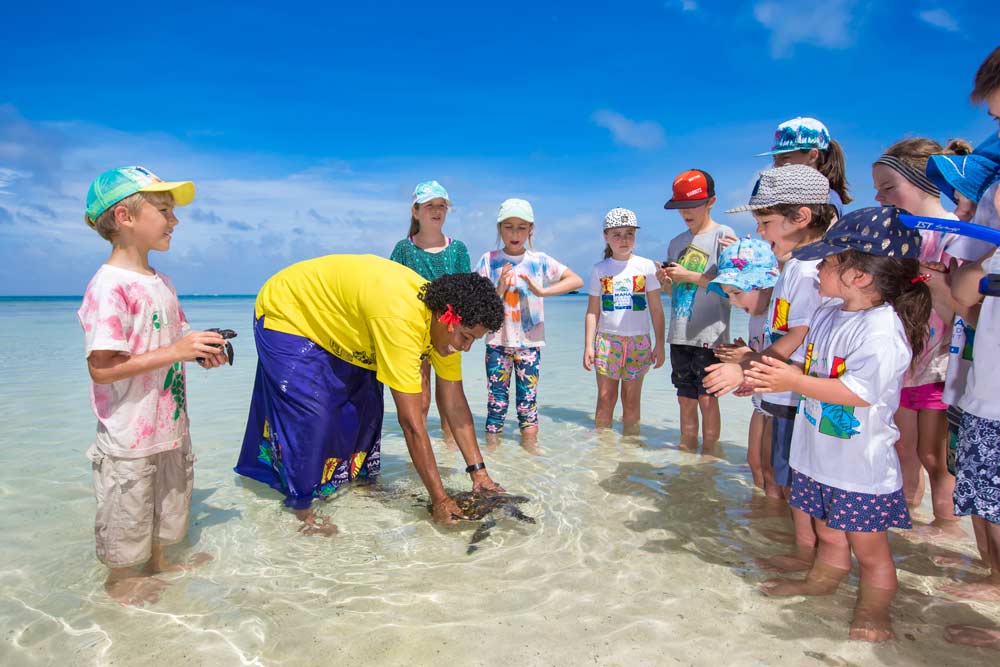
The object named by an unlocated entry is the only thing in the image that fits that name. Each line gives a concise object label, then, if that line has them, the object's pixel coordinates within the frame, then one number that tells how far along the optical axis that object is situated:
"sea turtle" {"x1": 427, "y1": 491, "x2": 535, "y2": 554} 3.18
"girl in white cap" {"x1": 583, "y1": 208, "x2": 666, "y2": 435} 4.97
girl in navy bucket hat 2.08
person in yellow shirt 2.84
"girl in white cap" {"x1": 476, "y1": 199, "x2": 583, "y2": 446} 4.86
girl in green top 4.56
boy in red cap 4.32
